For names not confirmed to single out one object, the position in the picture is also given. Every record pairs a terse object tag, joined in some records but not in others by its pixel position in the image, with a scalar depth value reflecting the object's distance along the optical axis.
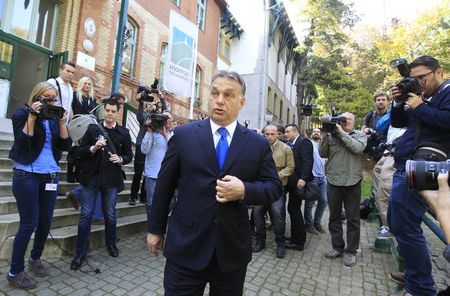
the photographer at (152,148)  5.18
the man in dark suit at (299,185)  5.43
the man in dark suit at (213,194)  1.92
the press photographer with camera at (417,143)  2.88
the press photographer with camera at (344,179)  4.77
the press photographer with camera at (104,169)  3.96
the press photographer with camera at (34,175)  3.29
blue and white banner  8.12
